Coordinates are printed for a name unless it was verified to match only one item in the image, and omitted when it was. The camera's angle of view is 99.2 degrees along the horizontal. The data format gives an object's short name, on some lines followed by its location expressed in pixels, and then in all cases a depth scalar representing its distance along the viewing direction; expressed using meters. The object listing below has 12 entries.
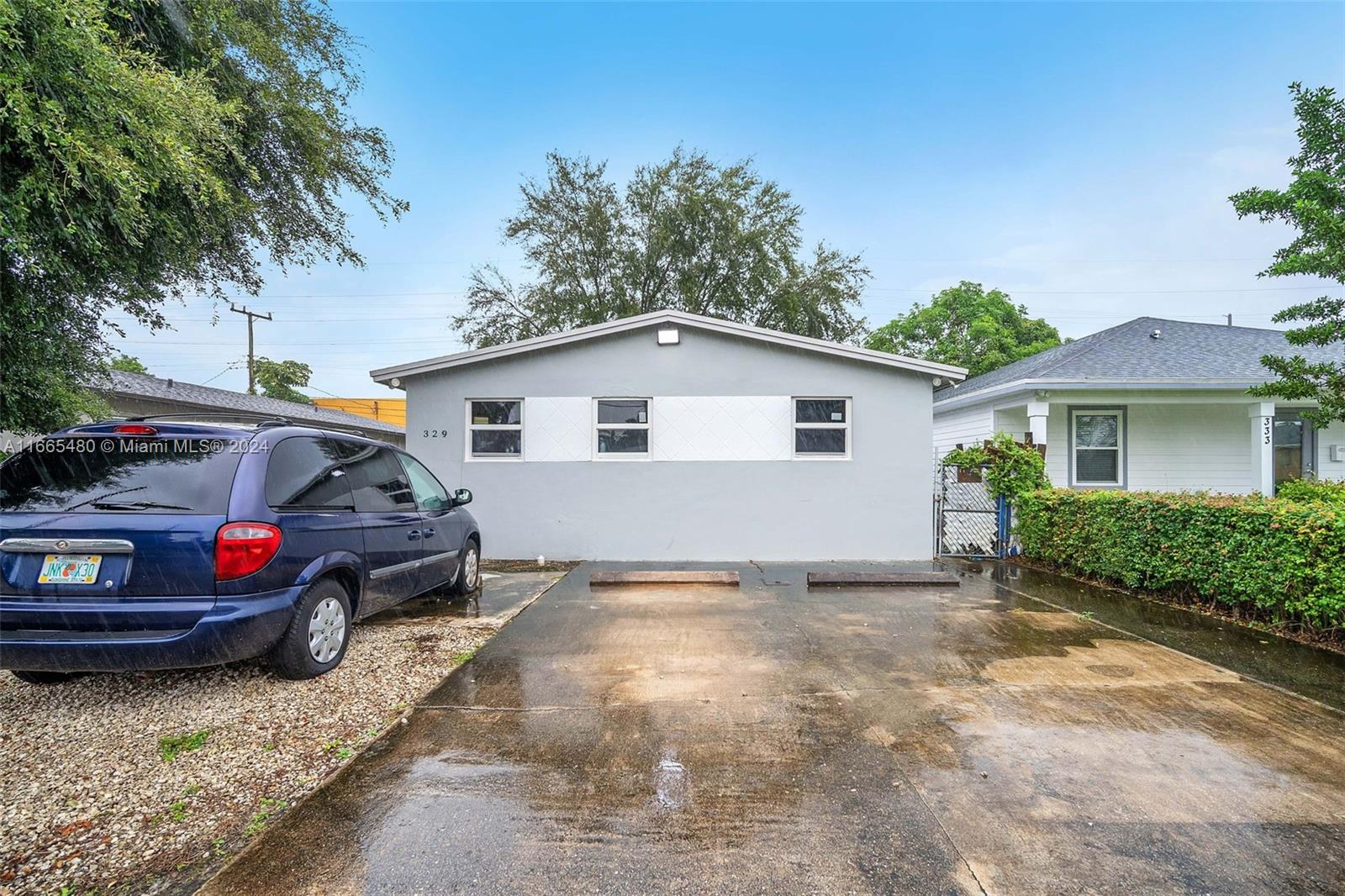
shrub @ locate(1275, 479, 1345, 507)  6.66
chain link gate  9.26
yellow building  37.09
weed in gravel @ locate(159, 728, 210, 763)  2.77
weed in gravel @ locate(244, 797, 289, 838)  2.21
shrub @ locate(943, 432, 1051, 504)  8.85
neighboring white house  10.16
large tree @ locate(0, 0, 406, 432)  4.23
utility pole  25.52
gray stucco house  8.82
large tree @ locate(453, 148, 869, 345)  19.95
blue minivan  2.95
